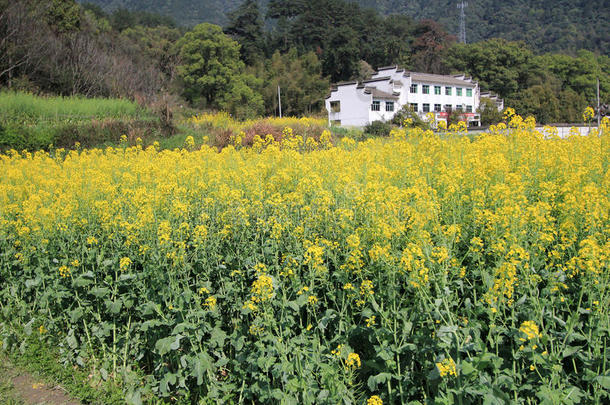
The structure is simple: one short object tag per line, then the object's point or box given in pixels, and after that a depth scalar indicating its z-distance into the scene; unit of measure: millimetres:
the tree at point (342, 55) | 58250
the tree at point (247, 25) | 58781
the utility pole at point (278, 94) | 44228
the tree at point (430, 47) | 68062
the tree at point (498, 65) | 61500
